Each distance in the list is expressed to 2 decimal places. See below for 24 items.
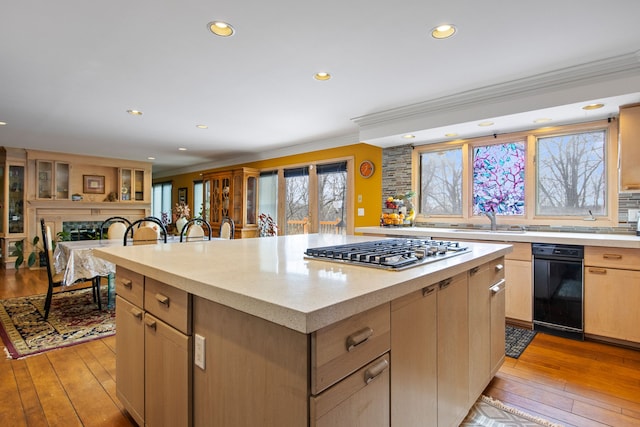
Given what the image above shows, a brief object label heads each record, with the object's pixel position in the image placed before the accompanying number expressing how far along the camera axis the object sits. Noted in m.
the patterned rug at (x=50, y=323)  2.70
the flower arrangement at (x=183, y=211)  4.65
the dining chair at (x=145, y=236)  3.49
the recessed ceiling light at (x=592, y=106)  2.82
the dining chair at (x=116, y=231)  4.32
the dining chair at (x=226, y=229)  4.61
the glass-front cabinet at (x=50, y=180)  6.48
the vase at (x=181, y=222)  4.42
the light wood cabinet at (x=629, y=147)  2.74
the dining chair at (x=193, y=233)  4.17
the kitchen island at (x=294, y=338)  0.85
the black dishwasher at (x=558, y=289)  2.81
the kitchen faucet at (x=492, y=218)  3.70
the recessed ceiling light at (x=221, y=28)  2.06
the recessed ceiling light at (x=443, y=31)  2.09
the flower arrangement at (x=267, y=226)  6.23
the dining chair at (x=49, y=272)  3.22
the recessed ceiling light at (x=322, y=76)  2.80
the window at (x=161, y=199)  9.40
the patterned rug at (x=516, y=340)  2.59
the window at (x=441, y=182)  4.20
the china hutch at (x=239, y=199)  6.50
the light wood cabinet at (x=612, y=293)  2.59
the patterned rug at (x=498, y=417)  1.71
